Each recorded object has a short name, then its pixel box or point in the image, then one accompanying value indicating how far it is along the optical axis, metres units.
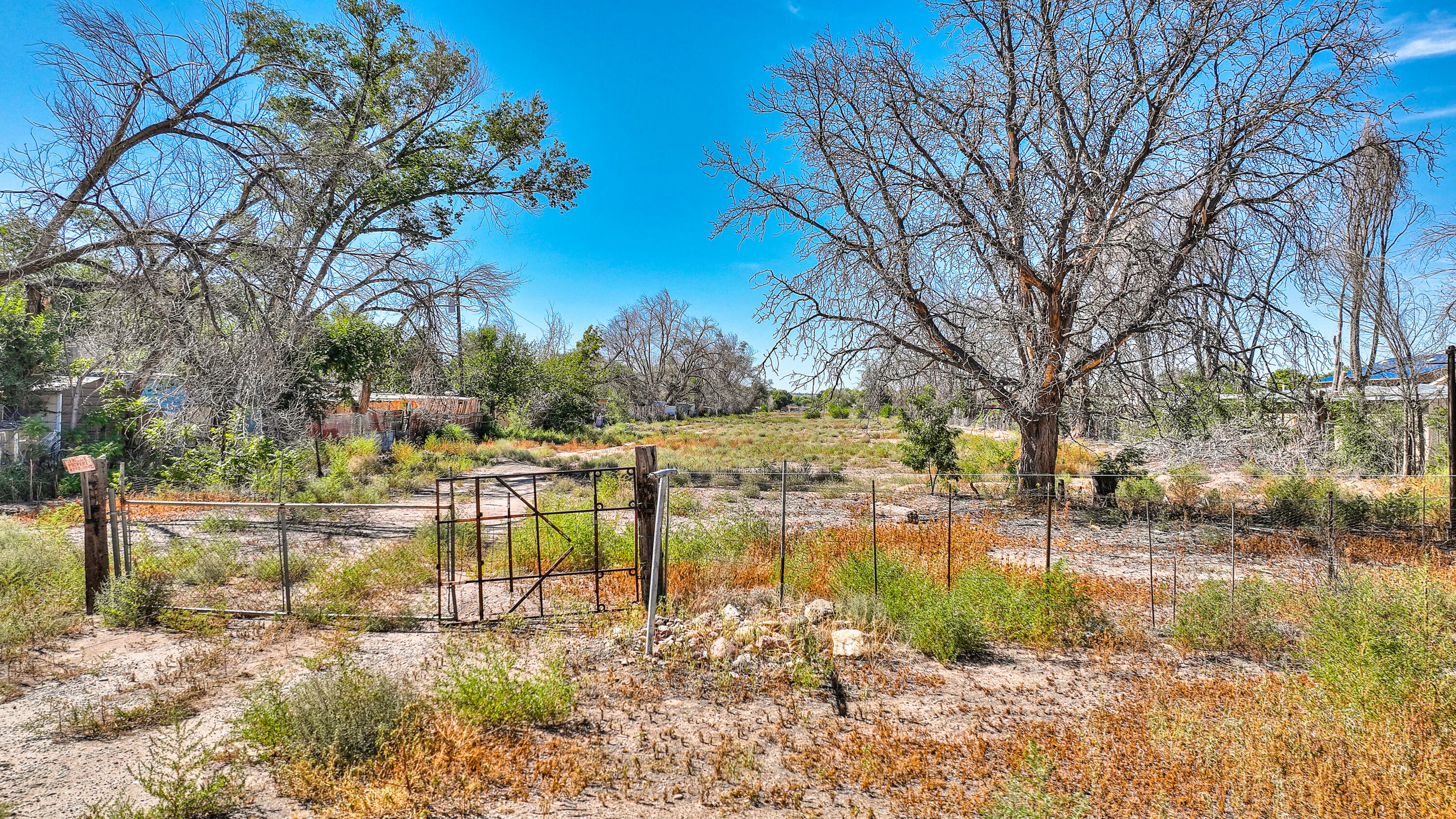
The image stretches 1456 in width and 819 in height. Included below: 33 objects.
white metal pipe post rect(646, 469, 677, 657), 5.73
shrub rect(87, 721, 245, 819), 3.57
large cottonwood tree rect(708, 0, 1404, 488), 11.68
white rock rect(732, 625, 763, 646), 6.40
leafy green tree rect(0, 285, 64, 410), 15.54
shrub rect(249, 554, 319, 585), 8.45
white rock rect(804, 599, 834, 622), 7.05
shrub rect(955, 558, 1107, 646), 6.68
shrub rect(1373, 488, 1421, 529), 11.60
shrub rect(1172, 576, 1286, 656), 6.33
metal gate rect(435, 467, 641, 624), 7.09
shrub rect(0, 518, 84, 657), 6.29
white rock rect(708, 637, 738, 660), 6.08
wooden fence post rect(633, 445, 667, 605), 7.07
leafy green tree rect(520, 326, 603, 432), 35.03
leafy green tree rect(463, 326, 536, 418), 33.75
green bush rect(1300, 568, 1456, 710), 4.59
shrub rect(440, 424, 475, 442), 26.67
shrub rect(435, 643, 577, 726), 4.78
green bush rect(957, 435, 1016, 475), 18.58
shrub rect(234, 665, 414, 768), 4.25
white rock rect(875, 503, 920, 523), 12.50
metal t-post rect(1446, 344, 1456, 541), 11.02
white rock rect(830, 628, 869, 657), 6.28
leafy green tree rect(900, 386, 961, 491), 16.25
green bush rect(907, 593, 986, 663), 6.27
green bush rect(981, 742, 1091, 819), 3.33
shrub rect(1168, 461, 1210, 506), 14.41
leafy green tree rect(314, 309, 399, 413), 17.56
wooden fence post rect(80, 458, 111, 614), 7.07
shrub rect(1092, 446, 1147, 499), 14.10
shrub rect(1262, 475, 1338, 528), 12.02
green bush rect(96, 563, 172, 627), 6.92
